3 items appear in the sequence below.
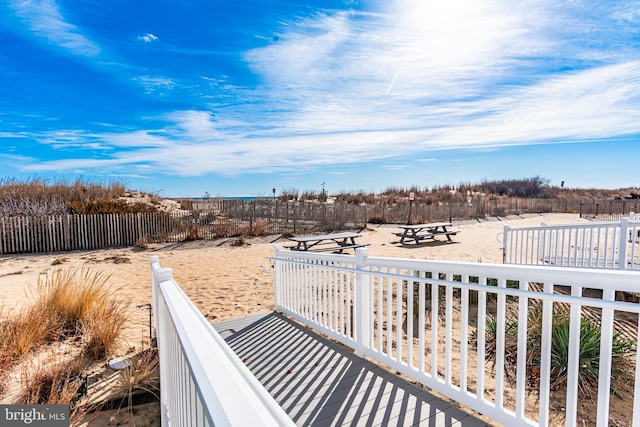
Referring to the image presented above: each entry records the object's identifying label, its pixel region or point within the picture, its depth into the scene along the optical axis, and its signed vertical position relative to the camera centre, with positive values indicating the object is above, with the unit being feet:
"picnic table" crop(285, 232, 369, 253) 34.94 -5.47
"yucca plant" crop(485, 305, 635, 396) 11.36 -5.96
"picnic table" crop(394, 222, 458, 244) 42.87 -4.82
